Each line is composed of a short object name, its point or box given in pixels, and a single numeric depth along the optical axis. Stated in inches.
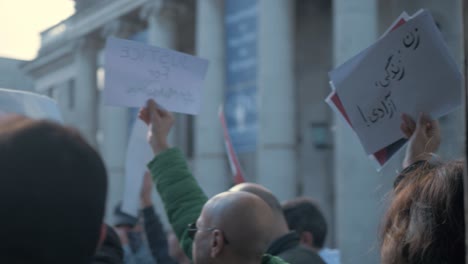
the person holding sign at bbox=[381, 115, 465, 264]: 84.7
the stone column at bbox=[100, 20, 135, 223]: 1163.8
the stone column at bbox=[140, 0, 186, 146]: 1056.2
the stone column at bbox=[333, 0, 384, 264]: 677.9
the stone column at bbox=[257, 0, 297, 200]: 819.4
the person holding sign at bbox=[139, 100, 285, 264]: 109.0
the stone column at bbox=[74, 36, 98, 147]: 1278.3
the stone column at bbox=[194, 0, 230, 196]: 924.6
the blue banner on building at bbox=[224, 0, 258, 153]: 831.7
